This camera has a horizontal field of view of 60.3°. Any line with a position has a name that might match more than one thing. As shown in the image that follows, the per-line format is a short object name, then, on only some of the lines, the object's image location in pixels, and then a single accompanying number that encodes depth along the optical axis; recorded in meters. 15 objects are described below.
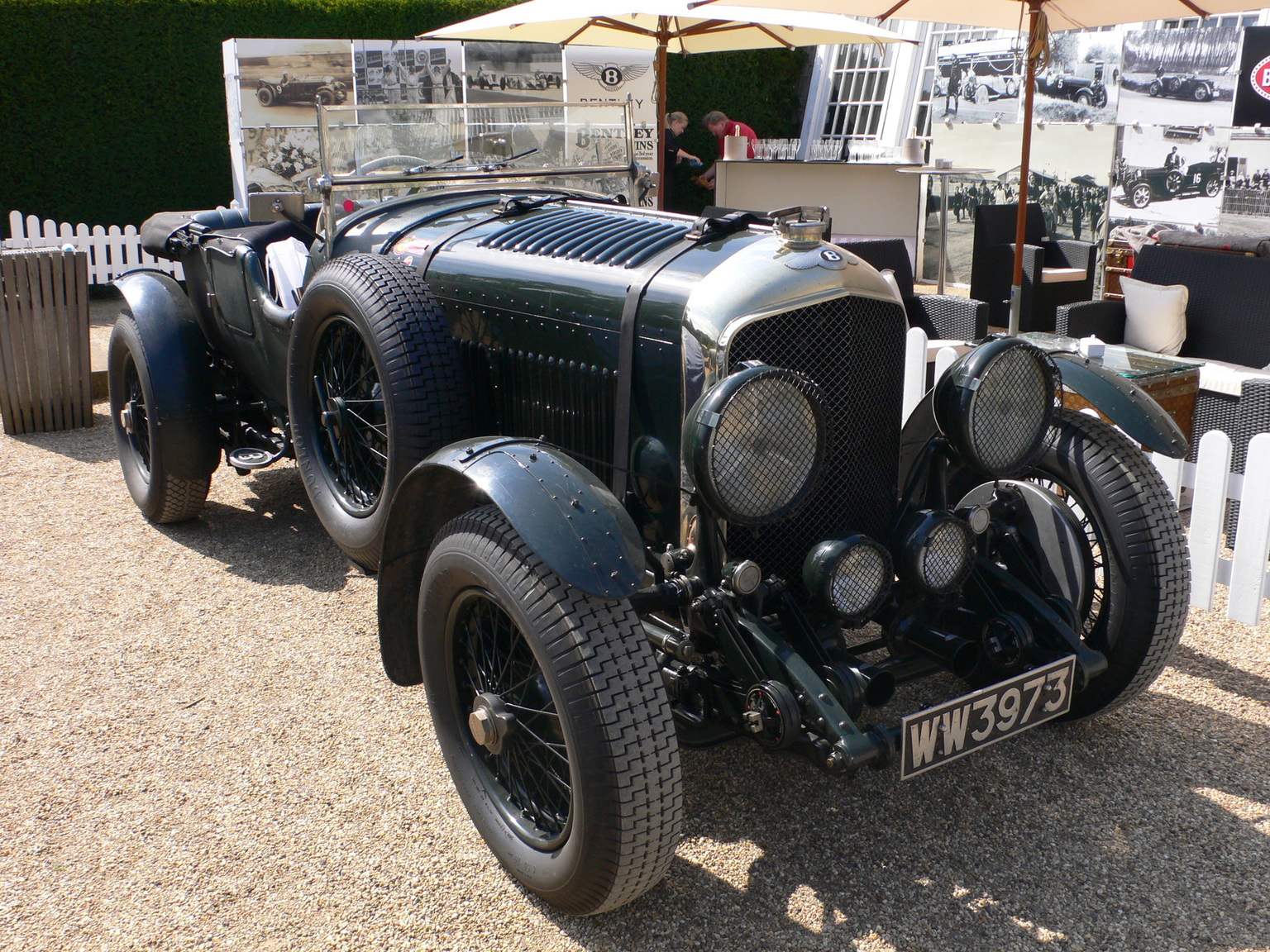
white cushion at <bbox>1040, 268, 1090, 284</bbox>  7.79
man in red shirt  12.95
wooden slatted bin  5.89
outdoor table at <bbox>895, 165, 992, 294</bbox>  9.39
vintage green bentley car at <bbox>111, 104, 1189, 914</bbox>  2.14
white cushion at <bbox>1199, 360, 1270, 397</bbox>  4.56
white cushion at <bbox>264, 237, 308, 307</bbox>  3.96
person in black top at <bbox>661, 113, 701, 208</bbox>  12.46
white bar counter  12.02
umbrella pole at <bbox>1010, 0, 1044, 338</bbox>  6.00
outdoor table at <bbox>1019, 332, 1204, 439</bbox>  4.47
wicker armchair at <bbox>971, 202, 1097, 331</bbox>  7.74
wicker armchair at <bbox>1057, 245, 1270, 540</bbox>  5.48
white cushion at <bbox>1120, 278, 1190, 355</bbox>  5.63
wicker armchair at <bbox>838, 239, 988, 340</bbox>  6.00
